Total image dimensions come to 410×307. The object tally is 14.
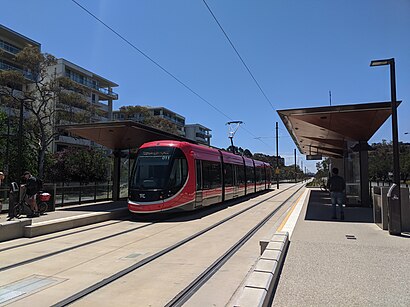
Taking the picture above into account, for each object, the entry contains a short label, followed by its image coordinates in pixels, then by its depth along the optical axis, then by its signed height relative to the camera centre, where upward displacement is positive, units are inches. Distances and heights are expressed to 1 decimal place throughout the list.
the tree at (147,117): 1919.3 +328.4
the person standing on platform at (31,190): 514.9 -17.3
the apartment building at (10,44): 1916.8 +749.2
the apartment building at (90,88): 2311.8 +667.6
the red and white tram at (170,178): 546.0 +0.0
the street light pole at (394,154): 366.6 +26.1
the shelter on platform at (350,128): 550.0 +95.9
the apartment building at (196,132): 4796.3 +624.8
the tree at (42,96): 1268.5 +308.9
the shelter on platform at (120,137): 645.3 +85.1
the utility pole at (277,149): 1836.7 +149.4
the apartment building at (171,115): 3873.0 +718.4
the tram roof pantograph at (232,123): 1496.1 +231.2
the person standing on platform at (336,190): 491.8 -16.0
